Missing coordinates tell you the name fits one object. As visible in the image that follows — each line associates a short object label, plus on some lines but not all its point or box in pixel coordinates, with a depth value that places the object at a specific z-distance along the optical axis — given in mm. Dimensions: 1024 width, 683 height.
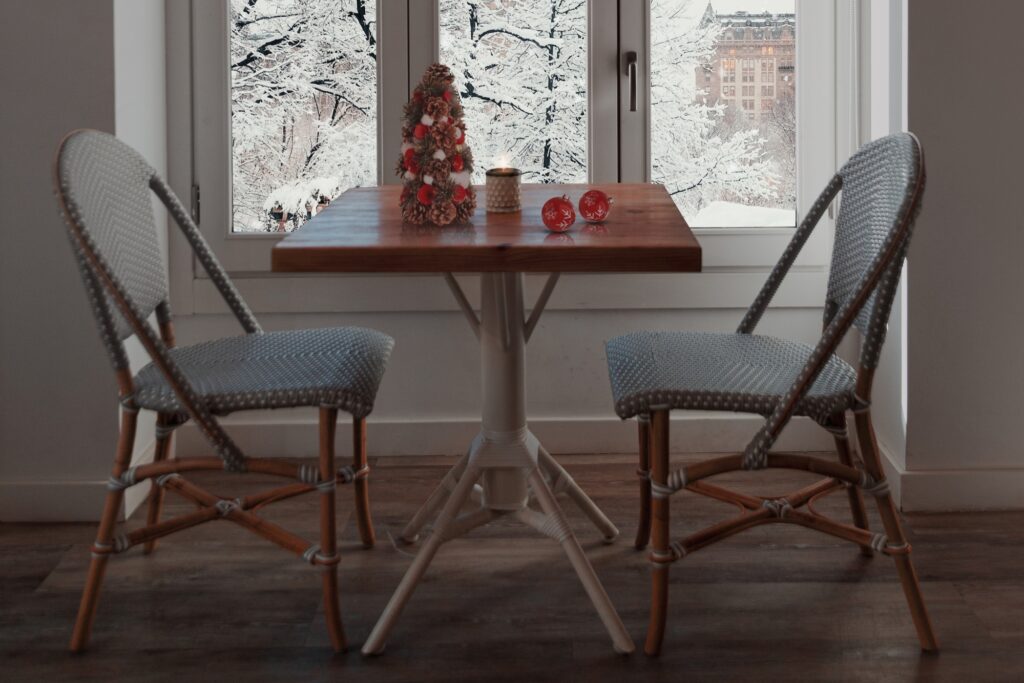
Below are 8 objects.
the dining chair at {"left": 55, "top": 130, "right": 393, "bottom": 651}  2277
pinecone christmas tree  2369
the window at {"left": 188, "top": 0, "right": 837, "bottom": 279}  3436
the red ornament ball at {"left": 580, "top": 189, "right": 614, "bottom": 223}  2410
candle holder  2541
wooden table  2107
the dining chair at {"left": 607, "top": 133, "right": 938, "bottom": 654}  2217
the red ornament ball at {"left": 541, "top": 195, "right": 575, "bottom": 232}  2283
